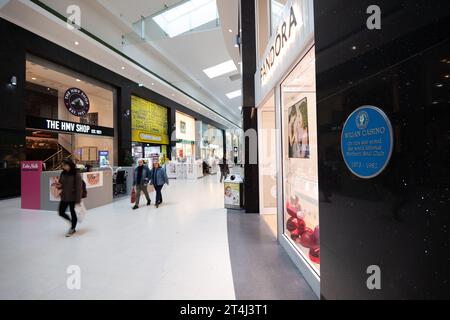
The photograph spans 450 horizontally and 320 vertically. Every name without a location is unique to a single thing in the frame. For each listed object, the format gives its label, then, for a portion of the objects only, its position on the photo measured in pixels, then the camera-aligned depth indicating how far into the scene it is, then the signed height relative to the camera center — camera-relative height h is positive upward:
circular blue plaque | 1.22 +0.10
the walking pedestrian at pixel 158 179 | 6.41 -0.53
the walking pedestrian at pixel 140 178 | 6.25 -0.48
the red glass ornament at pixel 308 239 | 2.65 -1.00
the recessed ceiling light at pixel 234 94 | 22.31 +6.94
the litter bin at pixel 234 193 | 5.74 -0.88
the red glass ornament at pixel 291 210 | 3.23 -0.76
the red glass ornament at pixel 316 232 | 2.56 -0.87
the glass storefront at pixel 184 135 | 18.62 +2.29
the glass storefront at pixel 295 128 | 2.37 +0.45
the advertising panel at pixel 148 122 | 13.56 +2.69
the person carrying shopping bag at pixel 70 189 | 3.93 -0.49
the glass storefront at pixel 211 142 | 24.20 +2.29
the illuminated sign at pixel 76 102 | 9.58 +2.73
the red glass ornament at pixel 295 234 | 3.05 -1.06
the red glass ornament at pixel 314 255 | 2.43 -1.09
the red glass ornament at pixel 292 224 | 3.17 -0.95
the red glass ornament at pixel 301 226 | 2.98 -0.93
